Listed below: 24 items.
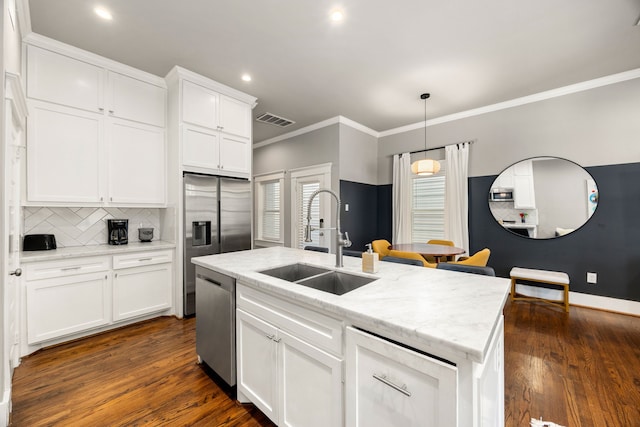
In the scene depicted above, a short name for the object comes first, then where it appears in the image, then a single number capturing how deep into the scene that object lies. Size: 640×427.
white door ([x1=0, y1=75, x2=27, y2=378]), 1.48
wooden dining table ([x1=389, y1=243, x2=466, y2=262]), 3.36
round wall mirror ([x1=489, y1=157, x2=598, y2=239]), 3.60
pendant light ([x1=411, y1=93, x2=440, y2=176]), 3.96
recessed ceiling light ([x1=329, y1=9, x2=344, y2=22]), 2.32
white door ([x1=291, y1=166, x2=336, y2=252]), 4.86
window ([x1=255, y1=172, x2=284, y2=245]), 5.81
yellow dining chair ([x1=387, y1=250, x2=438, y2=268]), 2.95
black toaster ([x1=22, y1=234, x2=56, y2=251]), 2.62
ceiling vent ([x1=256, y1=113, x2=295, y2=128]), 4.76
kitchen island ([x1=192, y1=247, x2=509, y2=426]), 0.85
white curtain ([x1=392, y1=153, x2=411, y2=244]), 5.08
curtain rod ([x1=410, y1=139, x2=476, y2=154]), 4.44
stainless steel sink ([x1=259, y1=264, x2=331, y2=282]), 1.91
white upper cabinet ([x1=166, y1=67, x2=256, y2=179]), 3.26
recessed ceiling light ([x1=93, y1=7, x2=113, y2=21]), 2.28
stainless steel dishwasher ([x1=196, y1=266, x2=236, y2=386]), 1.80
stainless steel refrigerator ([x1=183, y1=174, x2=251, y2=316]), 3.26
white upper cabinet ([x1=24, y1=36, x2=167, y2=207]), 2.59
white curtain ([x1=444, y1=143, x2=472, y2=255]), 4.44
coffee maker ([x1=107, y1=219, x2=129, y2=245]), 3.16
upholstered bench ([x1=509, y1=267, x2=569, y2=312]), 3.37
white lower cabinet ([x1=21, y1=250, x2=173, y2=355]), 2.41
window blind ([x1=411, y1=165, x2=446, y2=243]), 4.79
